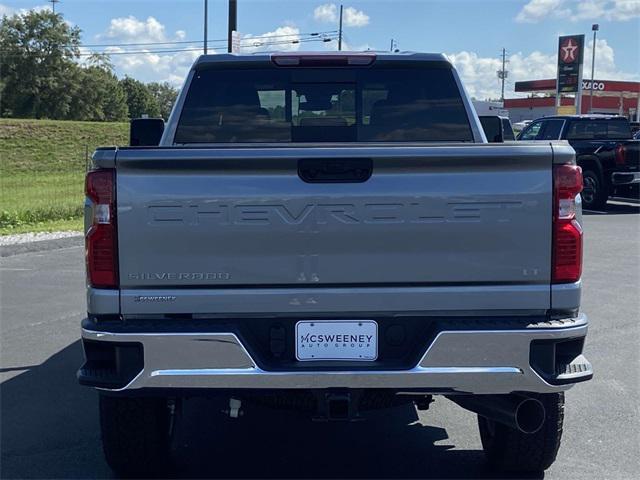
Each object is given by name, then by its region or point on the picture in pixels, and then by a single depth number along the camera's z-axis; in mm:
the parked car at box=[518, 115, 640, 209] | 17375
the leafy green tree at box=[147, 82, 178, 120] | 147625
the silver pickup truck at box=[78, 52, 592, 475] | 3236
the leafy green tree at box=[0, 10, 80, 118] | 84125
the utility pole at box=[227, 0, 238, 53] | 21672
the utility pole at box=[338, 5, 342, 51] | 67375
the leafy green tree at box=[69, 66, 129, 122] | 87125
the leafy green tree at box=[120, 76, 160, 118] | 124938
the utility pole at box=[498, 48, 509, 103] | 115238
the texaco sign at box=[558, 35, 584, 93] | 40406
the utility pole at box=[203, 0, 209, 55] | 38766
